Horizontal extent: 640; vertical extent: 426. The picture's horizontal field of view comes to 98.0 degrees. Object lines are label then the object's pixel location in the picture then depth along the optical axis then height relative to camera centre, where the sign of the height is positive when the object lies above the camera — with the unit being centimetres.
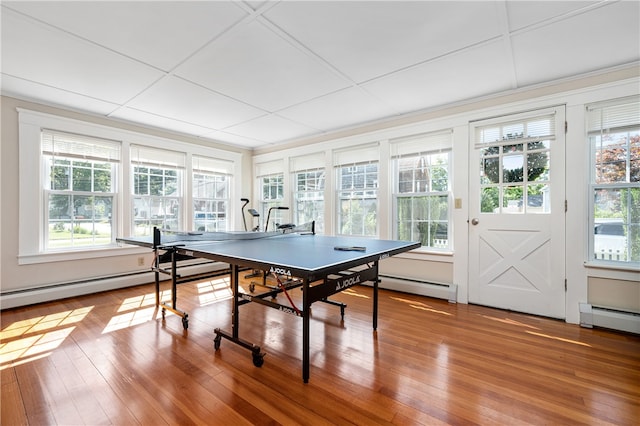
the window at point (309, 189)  514 +44
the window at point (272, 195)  581 +36
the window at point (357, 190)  449 +36
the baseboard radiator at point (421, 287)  362 -104
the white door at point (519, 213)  306 -1
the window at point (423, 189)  385 +33
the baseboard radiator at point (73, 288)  332 -103
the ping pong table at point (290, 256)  171 -31
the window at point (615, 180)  275 +33
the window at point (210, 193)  524 +37
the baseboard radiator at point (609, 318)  265 -104
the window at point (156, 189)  448 +39
